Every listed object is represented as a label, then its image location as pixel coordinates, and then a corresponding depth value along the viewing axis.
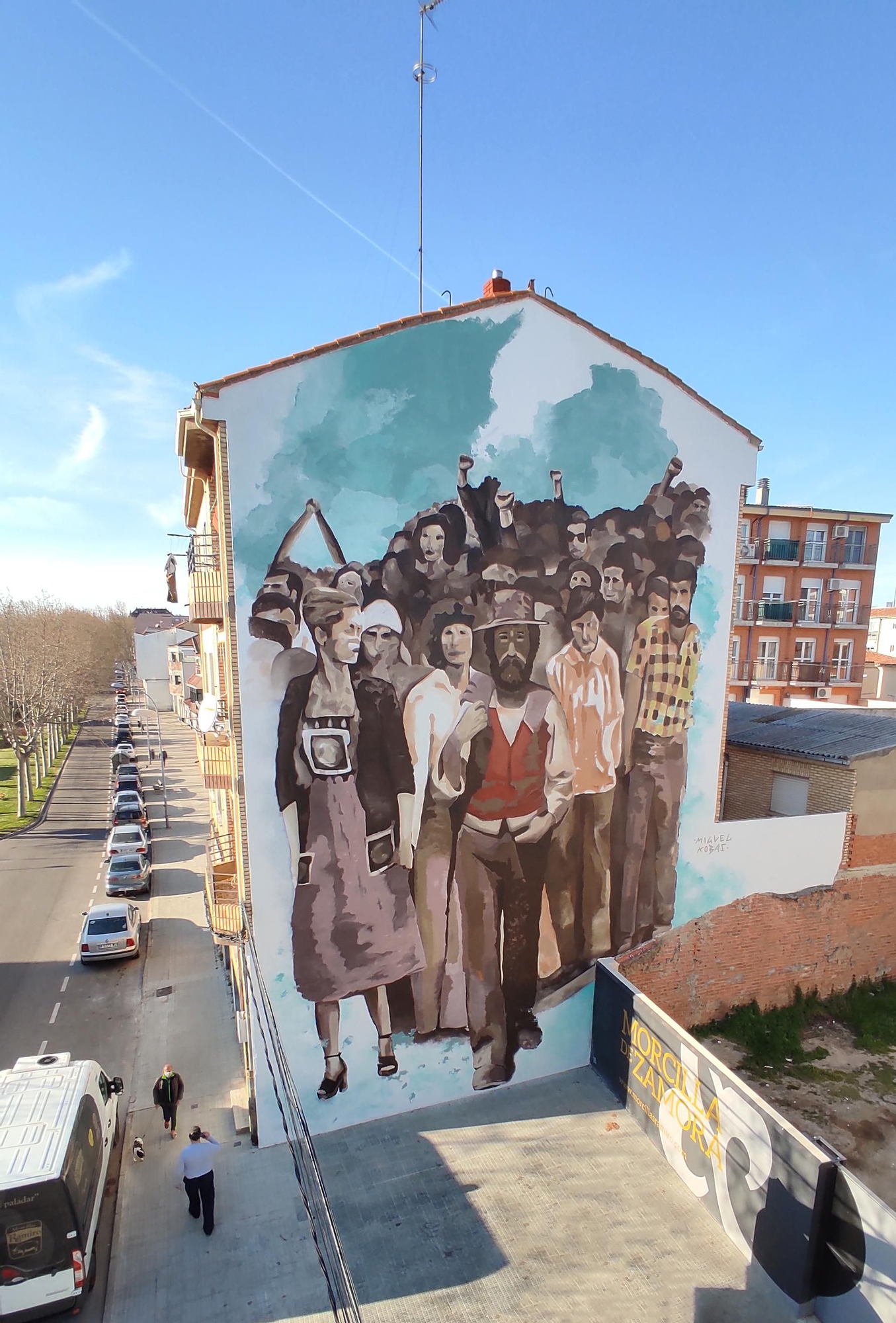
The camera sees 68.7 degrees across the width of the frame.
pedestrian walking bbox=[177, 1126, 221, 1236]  7.59
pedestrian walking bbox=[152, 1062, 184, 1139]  9.21
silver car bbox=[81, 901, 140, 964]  14.43
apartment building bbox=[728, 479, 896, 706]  27.61
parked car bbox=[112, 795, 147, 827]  24.12
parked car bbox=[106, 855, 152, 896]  18.25
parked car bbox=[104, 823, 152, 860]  20.89
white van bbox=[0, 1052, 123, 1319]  6.33
